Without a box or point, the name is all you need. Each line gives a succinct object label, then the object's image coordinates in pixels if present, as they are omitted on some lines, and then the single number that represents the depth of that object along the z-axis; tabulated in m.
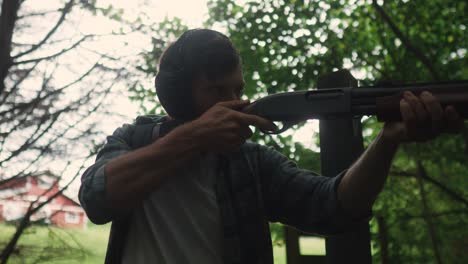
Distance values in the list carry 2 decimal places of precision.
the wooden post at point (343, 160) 1.74
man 1.52
